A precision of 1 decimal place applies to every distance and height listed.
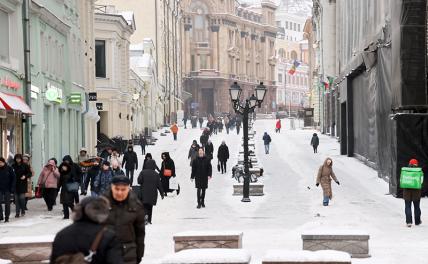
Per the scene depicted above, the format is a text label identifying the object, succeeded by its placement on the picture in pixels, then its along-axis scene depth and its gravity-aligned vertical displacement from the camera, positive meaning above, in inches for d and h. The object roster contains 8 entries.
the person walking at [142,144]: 2110.0 -67.8
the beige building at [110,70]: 2207.2 +100.4
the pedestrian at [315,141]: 2155.5 -70.5
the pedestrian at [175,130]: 2689.2 -49.1
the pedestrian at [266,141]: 2166.6 -67.6
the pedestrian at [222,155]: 1574.8 -70.9
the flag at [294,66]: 4753.9 +221.4
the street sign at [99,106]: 2118.6 +16.7
